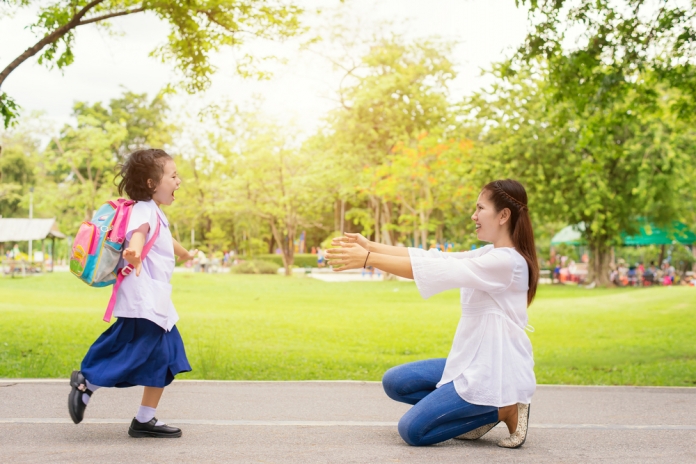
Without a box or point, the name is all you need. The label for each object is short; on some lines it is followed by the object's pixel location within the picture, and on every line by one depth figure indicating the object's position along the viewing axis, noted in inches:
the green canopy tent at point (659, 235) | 1280.4
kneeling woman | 168.1
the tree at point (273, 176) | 1535.4
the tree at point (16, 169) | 2395.4
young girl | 176.9
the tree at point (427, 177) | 1307.8
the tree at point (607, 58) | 438.9
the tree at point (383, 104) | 1465.3
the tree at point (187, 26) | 411.5
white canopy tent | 1565.0
